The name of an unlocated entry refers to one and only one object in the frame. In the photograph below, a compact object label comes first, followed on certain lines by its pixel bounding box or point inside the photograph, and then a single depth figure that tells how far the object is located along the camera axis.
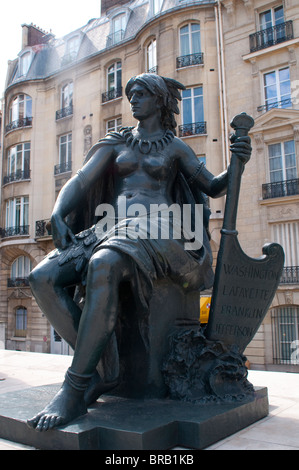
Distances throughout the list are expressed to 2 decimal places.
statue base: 2.31
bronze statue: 2.64
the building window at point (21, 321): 24.42
